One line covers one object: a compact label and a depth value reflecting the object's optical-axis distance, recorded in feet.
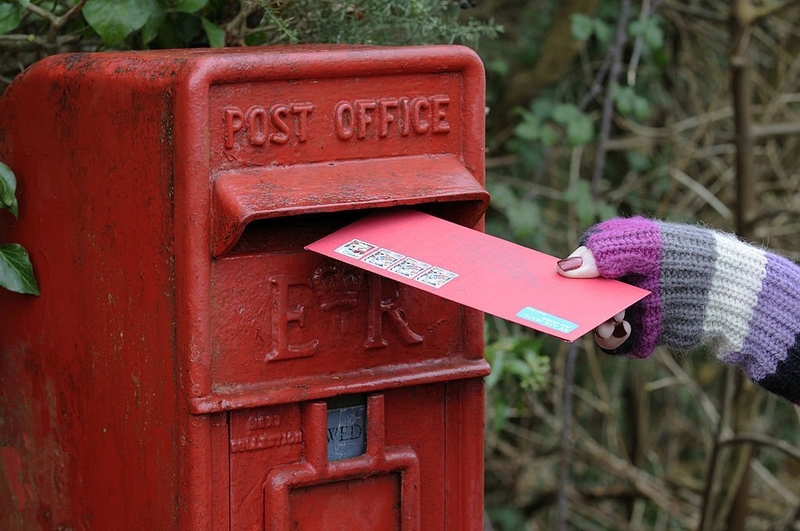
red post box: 10.82
